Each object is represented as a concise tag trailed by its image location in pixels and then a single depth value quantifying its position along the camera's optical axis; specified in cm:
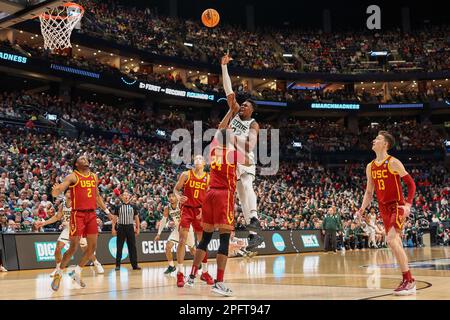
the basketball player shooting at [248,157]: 861
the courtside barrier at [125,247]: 1539
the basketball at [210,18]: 1448
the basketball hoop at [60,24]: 1411
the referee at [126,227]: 1530
